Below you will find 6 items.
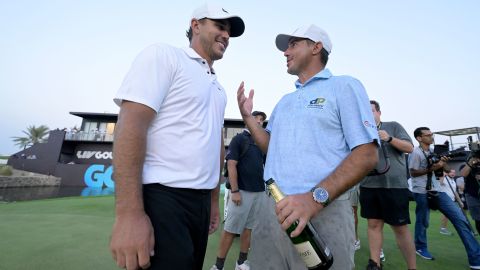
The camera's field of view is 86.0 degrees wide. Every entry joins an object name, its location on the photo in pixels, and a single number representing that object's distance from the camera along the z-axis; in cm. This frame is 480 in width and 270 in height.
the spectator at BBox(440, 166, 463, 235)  433
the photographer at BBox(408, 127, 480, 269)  388
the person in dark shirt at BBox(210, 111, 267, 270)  371
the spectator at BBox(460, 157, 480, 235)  439
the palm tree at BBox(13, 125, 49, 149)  5622
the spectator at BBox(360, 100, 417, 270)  334
